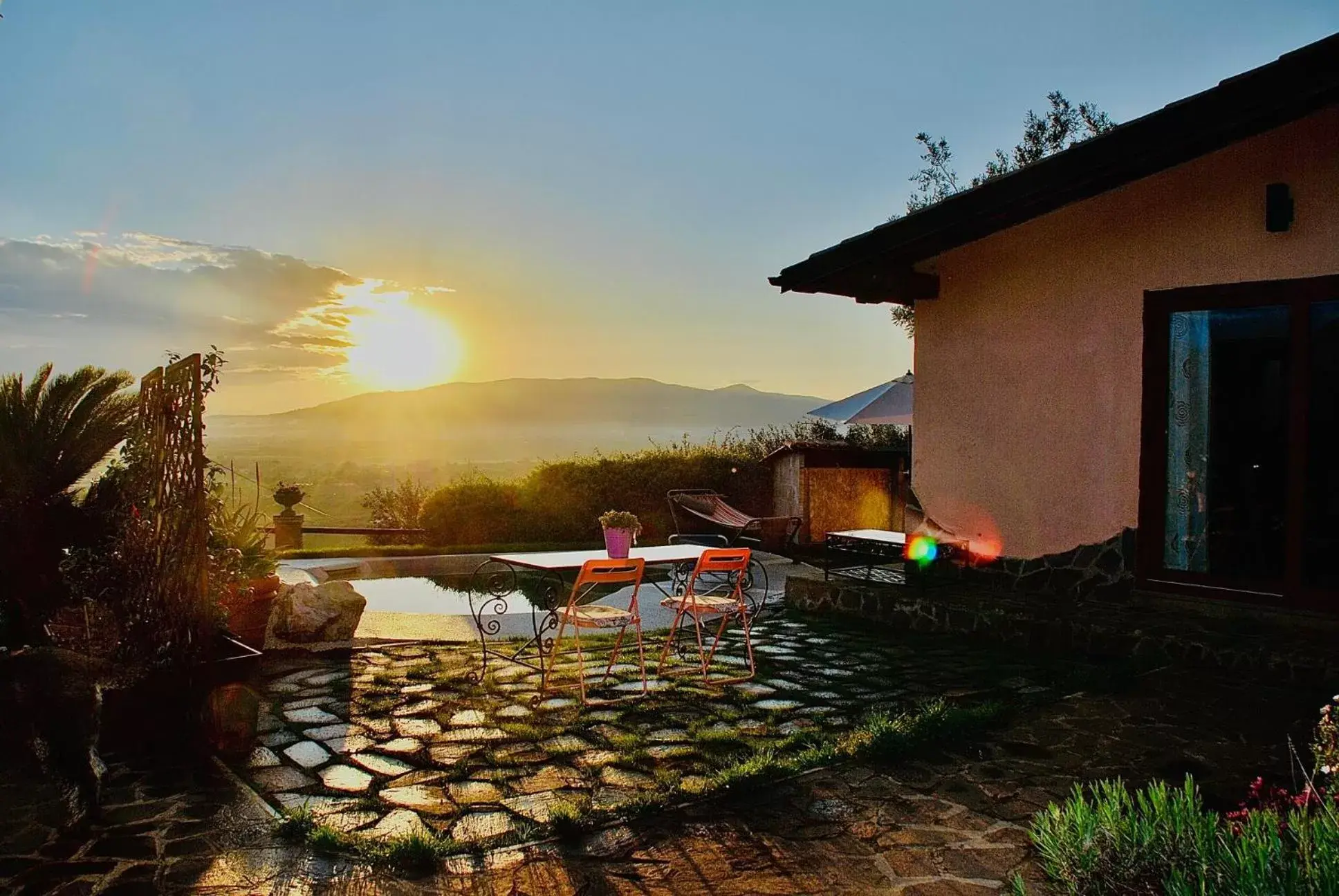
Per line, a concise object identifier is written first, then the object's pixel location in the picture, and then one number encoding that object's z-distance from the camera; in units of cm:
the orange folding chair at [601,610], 518
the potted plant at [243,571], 610
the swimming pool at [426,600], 761
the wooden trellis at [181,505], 498
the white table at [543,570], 594
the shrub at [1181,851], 187
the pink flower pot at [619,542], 609
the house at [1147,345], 617
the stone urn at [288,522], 1312
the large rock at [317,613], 670
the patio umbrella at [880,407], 1250
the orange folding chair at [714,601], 568
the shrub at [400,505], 1648
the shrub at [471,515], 1475
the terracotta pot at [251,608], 631
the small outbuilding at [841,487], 1312
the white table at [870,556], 850
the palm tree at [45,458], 580
